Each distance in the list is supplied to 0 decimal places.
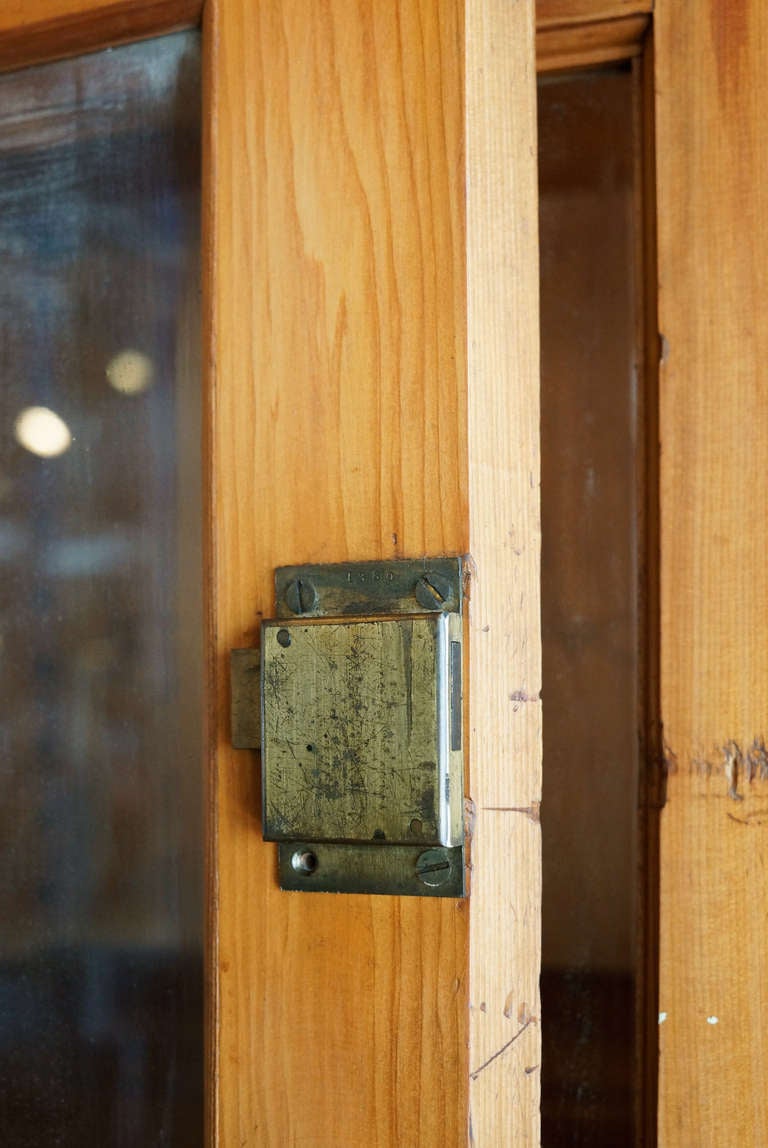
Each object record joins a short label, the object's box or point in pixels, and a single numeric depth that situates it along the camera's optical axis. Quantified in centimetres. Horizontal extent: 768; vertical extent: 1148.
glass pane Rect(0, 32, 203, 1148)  59
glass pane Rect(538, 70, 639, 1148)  72
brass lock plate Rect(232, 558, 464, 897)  46
